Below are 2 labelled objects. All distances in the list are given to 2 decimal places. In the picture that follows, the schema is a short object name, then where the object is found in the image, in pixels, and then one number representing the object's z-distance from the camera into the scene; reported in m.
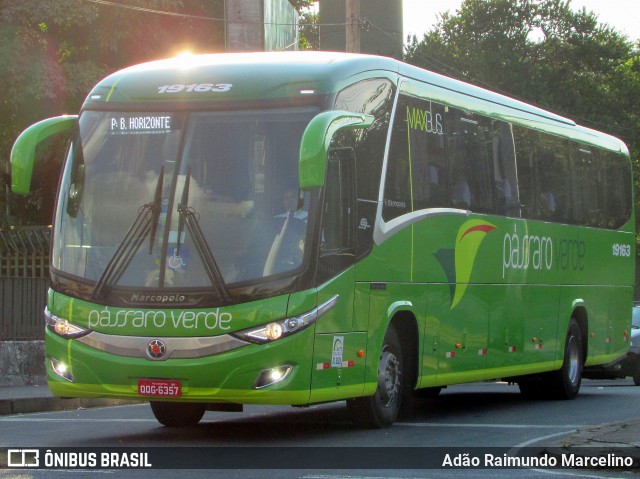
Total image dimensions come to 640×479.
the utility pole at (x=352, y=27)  25.94
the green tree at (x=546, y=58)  55.78
